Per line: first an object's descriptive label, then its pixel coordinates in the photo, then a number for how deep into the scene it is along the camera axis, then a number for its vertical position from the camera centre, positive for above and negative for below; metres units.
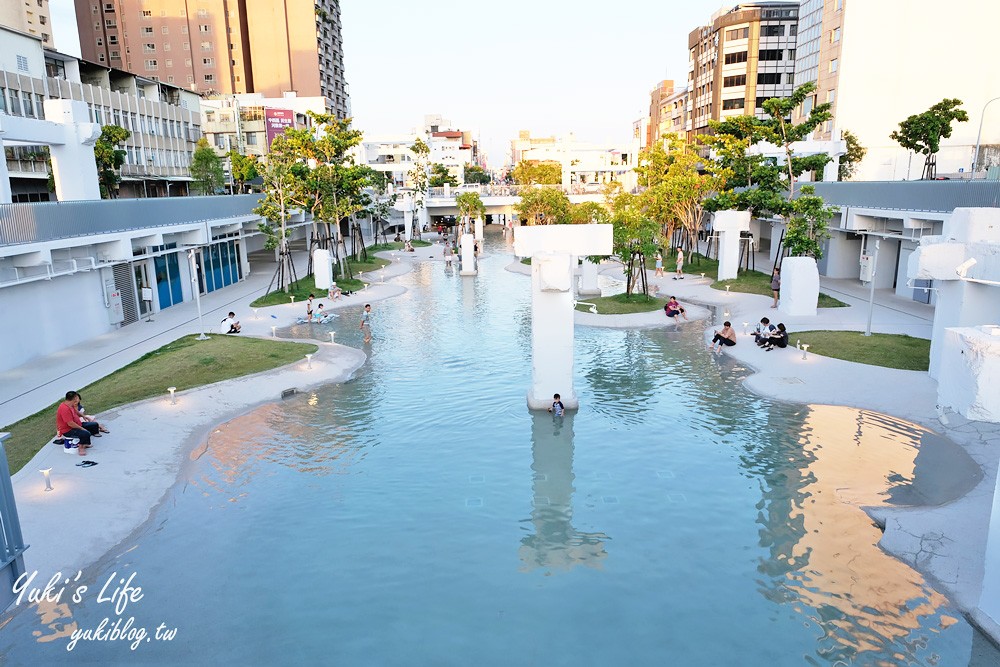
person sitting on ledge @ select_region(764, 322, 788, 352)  25.56 -5.57
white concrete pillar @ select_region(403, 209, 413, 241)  74.00 -2.91
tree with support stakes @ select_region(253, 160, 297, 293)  41.09 -0.35
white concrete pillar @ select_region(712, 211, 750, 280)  40.94 -2.75
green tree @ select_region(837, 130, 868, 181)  51.19 +2.68
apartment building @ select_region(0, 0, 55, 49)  64.06 +18.78
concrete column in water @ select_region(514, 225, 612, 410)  18.61 -2.89
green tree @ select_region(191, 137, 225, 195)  58.91 +2.63
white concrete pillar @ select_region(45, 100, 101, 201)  29.27 +2.15
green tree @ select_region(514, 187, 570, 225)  56.68 -0.96
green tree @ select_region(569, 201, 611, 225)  43.69 -1.27
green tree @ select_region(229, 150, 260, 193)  58.34 +2.76
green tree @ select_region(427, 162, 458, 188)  109.25 +3.21
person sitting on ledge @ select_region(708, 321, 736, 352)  26.14 -5.58
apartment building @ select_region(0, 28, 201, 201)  46.97 +7.76
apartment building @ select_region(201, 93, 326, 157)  81.94 +9.49
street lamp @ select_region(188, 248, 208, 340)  29.05 -5.49
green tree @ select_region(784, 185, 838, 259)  32.91 -1.72
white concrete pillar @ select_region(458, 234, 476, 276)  50.81 -4.51
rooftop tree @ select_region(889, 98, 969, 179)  35.59 +3.43
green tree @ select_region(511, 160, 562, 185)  89.56 +2.93
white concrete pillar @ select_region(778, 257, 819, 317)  30.70 -4.32
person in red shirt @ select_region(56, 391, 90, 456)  16.75 -5.51
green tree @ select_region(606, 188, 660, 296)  35.75 -2.31
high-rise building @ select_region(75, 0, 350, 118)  96.19 +22.92
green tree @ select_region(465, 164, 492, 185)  154.12 +4.60
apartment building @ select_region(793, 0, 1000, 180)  47.81 +8.74
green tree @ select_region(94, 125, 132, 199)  40.88 +2.79
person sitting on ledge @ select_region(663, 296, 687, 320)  31.98 -5.47
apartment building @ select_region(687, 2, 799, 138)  83.12 +17.12
